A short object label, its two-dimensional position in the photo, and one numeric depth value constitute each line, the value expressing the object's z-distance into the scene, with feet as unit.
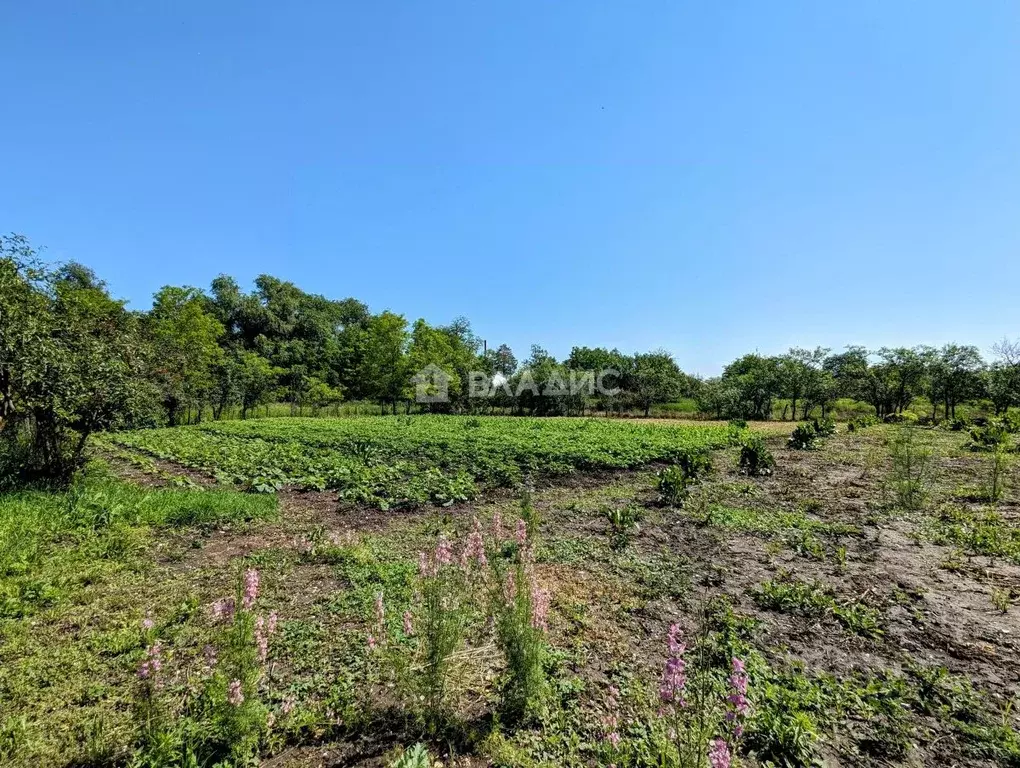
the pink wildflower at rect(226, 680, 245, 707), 9.49
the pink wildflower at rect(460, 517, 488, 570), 12.84
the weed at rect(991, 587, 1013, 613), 16.17
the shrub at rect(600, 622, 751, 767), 7.66
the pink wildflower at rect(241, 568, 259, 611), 10.19
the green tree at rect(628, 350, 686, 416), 160.56
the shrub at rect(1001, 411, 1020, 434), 56.59
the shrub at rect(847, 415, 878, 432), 78.28
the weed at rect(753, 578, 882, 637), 15.24
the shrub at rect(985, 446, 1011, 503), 29.63
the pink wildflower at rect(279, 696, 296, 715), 10.78
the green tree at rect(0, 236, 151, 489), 26.30
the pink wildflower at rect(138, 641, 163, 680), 9.53
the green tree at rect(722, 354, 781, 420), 134.00
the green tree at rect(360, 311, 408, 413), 130.62
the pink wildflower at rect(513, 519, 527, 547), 13.28
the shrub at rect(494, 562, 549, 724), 10.91
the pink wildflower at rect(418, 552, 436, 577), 11.36
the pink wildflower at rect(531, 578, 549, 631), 11.68
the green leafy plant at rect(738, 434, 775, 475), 42.50
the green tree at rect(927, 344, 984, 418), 112.16
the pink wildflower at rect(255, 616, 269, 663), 10.86
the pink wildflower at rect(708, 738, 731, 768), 7.20
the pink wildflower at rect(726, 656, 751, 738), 7.64
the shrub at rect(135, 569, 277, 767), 9.53
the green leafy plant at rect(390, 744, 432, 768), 8.19
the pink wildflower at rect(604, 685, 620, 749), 9.37
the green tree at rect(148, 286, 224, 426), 88.58
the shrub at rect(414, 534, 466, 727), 10.48
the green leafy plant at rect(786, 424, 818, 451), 60.44
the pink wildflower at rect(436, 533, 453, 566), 11.19
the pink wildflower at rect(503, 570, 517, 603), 11.88
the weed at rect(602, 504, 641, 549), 24.14
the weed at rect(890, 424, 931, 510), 29.66
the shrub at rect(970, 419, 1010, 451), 52.85
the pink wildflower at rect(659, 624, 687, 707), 7.68
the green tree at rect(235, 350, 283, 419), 117.08
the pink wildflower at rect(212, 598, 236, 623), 10.33
